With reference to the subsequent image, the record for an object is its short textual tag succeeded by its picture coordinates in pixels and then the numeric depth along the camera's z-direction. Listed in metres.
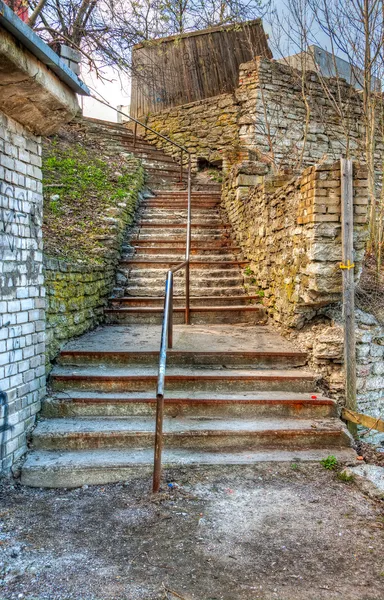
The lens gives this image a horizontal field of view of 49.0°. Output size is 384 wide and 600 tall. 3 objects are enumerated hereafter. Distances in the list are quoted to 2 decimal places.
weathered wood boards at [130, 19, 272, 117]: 10.52
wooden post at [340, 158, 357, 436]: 3.56
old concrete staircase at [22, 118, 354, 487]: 2.94
